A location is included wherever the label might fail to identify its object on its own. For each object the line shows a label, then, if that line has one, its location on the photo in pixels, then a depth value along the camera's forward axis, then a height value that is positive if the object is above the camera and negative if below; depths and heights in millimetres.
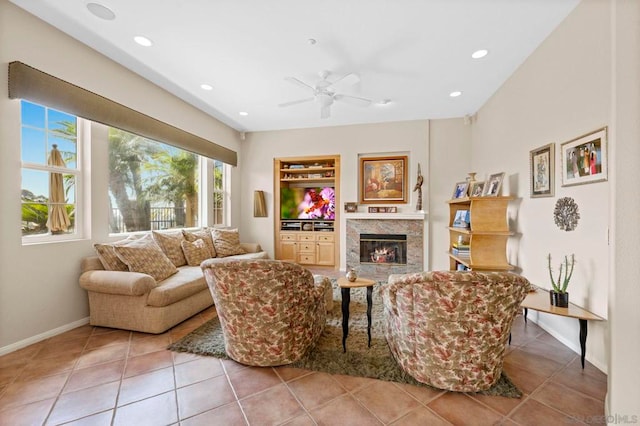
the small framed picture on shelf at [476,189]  3858 +333
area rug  1917 -1218
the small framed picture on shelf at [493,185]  3391 +352
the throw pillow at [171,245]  3582 -479
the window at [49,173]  2498 +395
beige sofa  2584 -891
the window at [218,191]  5293 +418
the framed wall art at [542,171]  2627 +429
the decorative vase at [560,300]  2141 -734
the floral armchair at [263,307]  1843 -718
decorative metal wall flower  2318 -27
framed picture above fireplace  5230 +647
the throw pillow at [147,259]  2840 -538
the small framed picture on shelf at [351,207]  5344 +88
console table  1962 -793
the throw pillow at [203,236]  4086 -401
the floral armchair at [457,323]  1563 -715
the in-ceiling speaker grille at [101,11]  2250 +1778
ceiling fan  3102 +1555
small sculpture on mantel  4941 +447
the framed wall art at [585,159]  2014 +446
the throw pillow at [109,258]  2807 -500
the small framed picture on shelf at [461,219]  3867 -127
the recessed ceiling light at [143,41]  2670 +1781
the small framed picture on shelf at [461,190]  4055 +348
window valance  2264 +1134
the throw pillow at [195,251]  3818 -602
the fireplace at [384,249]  5152 -753
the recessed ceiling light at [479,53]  2912 +1793
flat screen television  5730 +188
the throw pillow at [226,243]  4375 -540
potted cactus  2148 -676
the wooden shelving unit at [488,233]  3275 -277
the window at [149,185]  3416 +415
